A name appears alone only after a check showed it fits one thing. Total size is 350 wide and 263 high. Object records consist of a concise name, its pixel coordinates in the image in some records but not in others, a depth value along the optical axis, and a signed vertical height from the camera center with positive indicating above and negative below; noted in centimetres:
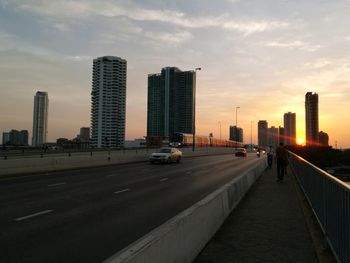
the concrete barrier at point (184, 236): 486 -109
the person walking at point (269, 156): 3459 -4
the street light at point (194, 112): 6625 +618
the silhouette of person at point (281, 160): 2128 -20
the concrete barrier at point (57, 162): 2409 -63
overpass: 625 -145
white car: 3903 -17
